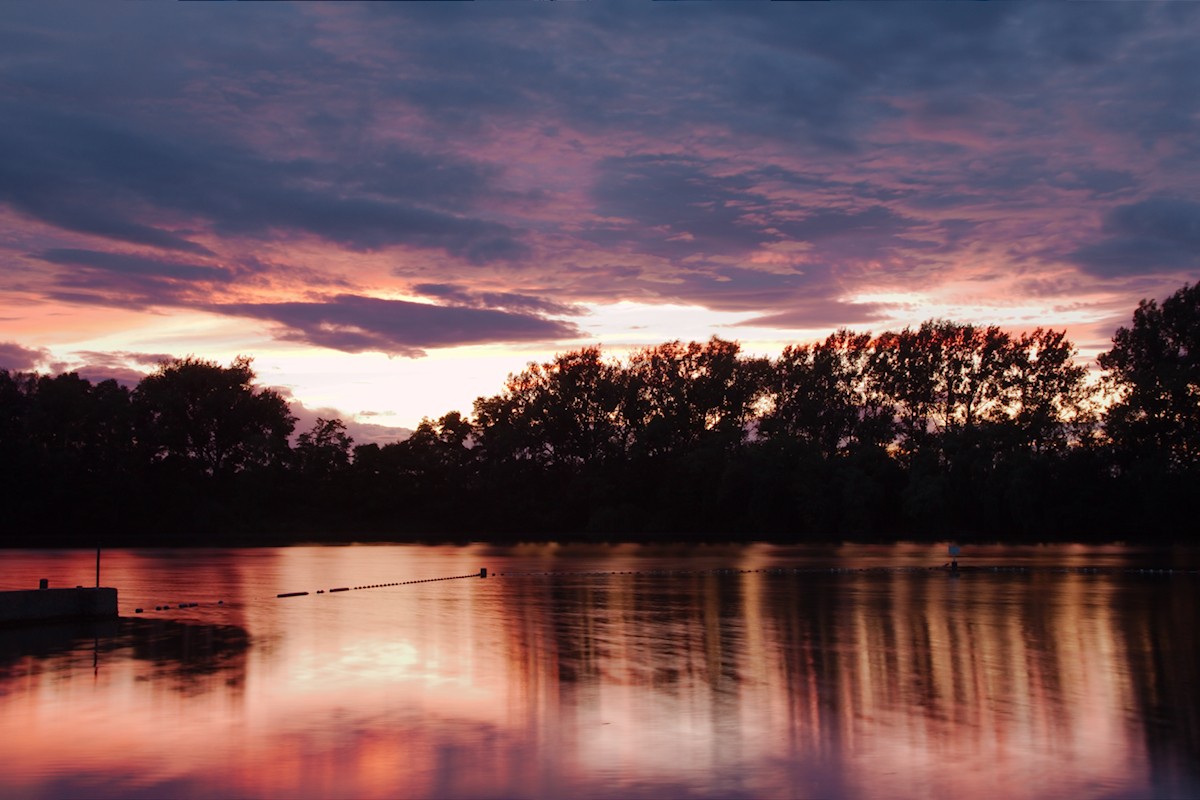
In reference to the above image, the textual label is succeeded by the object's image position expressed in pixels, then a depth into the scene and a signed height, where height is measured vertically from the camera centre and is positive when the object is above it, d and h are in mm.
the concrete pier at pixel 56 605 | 20641 -520
